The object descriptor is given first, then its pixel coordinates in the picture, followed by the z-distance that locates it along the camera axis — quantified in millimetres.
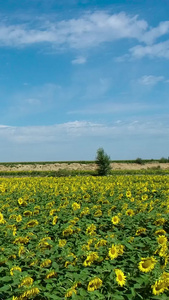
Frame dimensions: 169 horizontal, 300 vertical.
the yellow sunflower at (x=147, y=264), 3316
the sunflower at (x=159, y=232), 5234
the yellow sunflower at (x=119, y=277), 3148
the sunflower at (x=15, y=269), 3656
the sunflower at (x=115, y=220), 5624
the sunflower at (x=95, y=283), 3113
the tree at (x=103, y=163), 32656
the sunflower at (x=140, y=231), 5366
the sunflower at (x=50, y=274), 3554
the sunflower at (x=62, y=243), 4523
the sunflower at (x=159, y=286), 3014
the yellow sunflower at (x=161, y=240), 4320
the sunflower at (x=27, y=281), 3205
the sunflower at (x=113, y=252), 3840
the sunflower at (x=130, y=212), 6380
